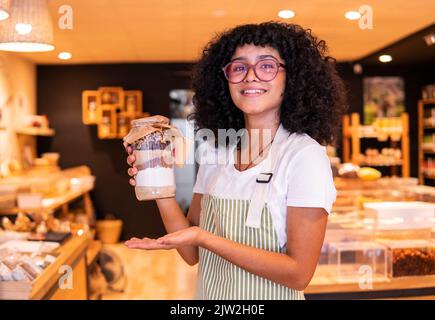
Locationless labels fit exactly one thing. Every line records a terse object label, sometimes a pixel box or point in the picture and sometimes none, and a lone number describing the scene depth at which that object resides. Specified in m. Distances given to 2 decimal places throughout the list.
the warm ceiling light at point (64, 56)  5.36
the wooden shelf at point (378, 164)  6.63
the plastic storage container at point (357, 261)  2.38
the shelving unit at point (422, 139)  6.49
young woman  1.14
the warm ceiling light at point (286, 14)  3.97
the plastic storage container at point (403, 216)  2.38
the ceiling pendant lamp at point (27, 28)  1.88
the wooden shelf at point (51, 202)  3.62
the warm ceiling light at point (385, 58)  5.81
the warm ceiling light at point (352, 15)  4.05
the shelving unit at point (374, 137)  6.41
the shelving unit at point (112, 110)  5.80
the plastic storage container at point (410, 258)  2.26
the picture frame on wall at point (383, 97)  6.71
